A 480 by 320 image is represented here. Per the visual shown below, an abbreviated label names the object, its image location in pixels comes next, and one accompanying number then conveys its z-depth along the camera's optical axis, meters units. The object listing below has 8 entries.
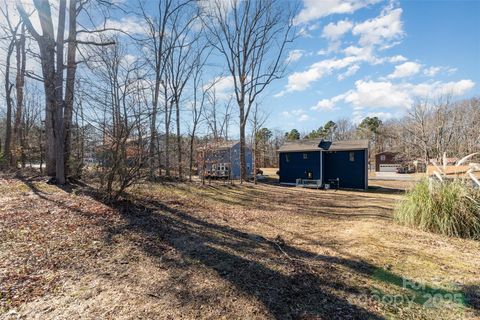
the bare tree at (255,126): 18.03
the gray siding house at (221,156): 15.55
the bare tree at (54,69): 7.88
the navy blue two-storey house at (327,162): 17.89
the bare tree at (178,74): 16.36
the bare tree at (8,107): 15.97
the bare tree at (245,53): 18.62
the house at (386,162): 38.09
